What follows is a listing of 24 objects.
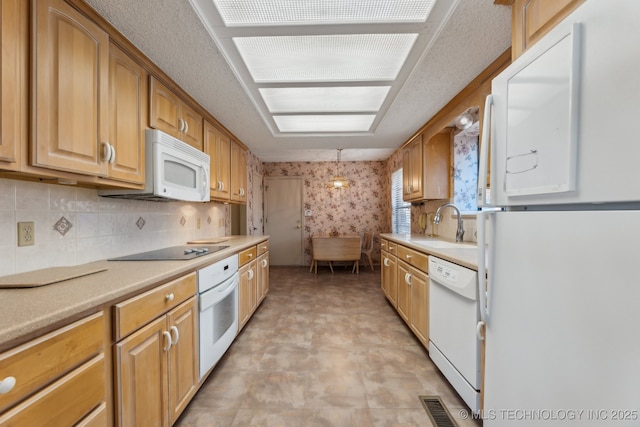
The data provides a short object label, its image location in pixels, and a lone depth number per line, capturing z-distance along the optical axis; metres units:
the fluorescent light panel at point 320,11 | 1.36
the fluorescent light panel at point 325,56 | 1.65
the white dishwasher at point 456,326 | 1.44
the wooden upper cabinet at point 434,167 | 3.09
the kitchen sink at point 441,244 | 2.22
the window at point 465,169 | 2.92
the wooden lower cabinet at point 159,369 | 1.01
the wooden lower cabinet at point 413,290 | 2.10
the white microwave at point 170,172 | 1.69
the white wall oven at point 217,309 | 1.67
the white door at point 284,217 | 5.89
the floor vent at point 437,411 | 1.44
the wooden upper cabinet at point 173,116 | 1.79
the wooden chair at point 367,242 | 5.74
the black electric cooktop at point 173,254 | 1.67
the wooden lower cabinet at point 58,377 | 0.64
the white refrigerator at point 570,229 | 0.60
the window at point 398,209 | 4.63
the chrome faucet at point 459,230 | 2.60
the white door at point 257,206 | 5.05
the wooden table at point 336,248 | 5.21
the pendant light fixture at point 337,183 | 4.85
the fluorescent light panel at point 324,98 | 2.30
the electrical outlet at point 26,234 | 1.21
